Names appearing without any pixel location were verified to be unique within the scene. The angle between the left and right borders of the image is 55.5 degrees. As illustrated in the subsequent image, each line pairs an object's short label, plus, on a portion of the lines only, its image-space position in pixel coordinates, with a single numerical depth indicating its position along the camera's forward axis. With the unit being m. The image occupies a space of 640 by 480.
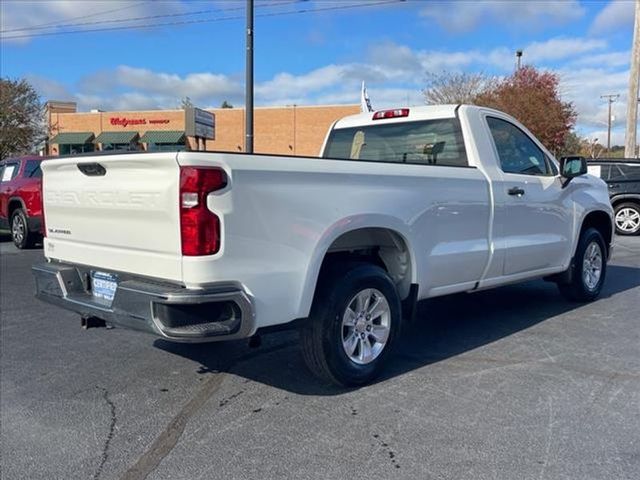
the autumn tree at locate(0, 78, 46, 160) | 28.44
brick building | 42.91
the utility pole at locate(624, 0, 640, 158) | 18.91
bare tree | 35.12
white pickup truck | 3.43
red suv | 12.13
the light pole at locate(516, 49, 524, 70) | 35.72
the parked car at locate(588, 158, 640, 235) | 14.45
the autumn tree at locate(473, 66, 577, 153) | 31.47
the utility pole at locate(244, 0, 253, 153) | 12.95
